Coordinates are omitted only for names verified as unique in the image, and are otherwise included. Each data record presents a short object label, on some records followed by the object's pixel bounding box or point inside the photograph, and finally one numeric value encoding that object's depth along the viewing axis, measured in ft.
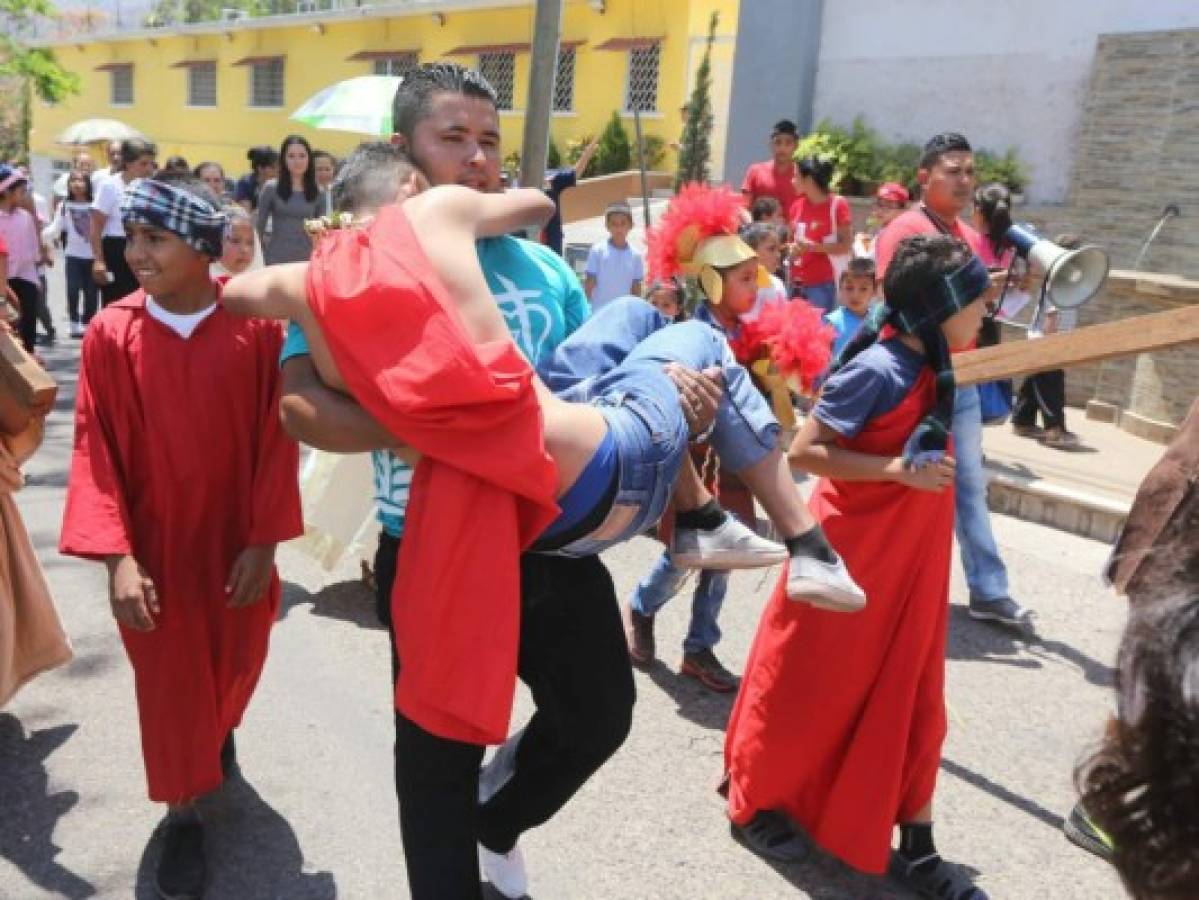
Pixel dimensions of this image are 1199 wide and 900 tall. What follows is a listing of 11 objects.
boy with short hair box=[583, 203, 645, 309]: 30.76
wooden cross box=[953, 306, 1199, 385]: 8.79
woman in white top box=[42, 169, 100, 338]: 36.86
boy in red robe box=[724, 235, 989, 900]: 9.84
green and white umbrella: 30.25
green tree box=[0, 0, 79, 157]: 63.57
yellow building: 71.51
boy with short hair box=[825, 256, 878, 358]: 20.12
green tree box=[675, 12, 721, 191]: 65.36
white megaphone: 14.73
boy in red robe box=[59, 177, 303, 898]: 9.41
